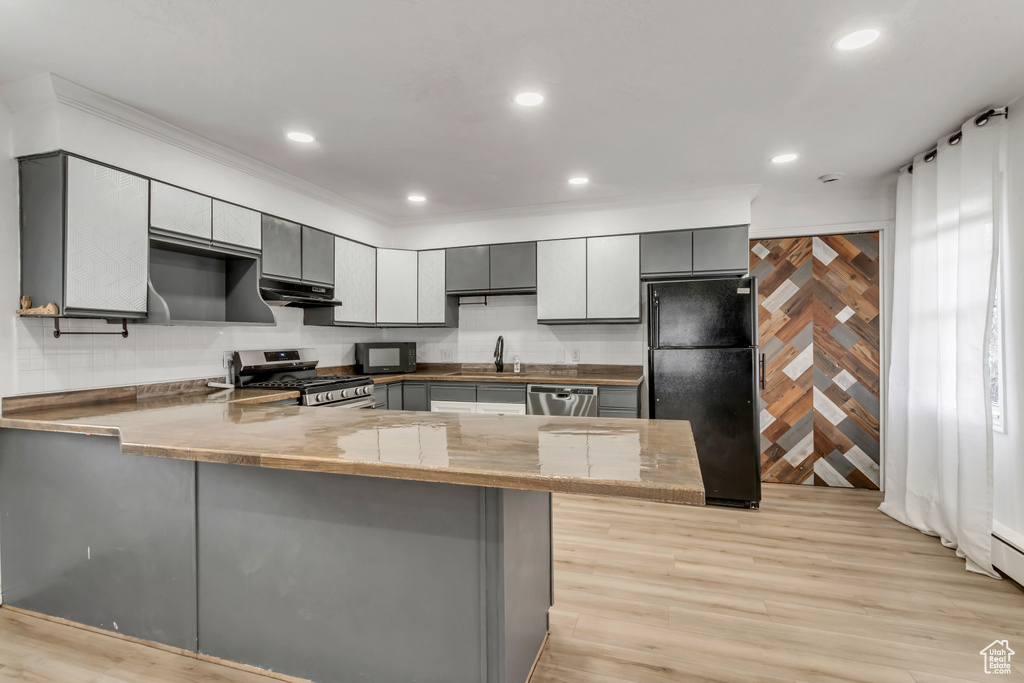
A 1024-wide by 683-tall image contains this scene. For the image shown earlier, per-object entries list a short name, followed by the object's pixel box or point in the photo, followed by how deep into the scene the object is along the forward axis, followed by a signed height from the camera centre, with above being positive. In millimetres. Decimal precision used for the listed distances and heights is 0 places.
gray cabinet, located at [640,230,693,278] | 4148 +773
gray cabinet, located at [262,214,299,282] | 3496 +693
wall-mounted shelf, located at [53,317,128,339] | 2505 +61
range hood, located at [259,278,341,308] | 3572 +376
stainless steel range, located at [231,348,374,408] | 3498 -281
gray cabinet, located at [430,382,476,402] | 4574 -448
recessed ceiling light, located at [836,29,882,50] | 1965 +1247
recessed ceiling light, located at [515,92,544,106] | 2475 +1250
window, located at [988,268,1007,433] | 2691 -93
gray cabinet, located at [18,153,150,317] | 2340 +531
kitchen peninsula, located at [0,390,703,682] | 1393 -655
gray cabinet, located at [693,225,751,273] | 4027 +782
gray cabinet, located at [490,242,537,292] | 4574 +725
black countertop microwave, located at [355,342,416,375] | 4797 -142
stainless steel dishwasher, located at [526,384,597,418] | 4145 -481
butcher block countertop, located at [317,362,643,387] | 4227 -293
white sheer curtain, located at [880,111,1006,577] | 2656 +9
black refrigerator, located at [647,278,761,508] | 3688 -221
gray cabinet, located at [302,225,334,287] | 3842 +703
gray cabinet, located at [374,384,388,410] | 4398 -479
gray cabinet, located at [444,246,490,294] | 4730 +727
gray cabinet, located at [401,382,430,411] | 4762 -507
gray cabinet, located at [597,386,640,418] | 4066 -479
